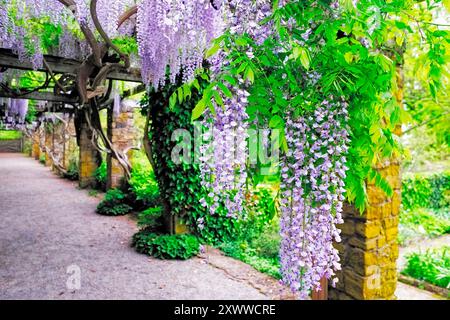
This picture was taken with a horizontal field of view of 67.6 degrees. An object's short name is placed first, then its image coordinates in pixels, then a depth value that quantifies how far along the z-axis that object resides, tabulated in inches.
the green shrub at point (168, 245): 175.9
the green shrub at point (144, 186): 274.7
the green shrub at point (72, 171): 468.8
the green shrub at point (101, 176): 375.9
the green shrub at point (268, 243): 186.5
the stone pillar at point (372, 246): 82.8
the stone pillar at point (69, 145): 508.2
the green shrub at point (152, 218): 200.2
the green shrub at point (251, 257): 161.9
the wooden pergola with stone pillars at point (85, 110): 184.0
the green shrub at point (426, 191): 299.0
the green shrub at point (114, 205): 276.2
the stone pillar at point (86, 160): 388.8
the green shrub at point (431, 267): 152.6
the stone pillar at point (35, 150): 805.9
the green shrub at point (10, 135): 1151.6
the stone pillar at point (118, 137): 329.7
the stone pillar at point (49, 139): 610.9
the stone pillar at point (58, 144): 525.3
